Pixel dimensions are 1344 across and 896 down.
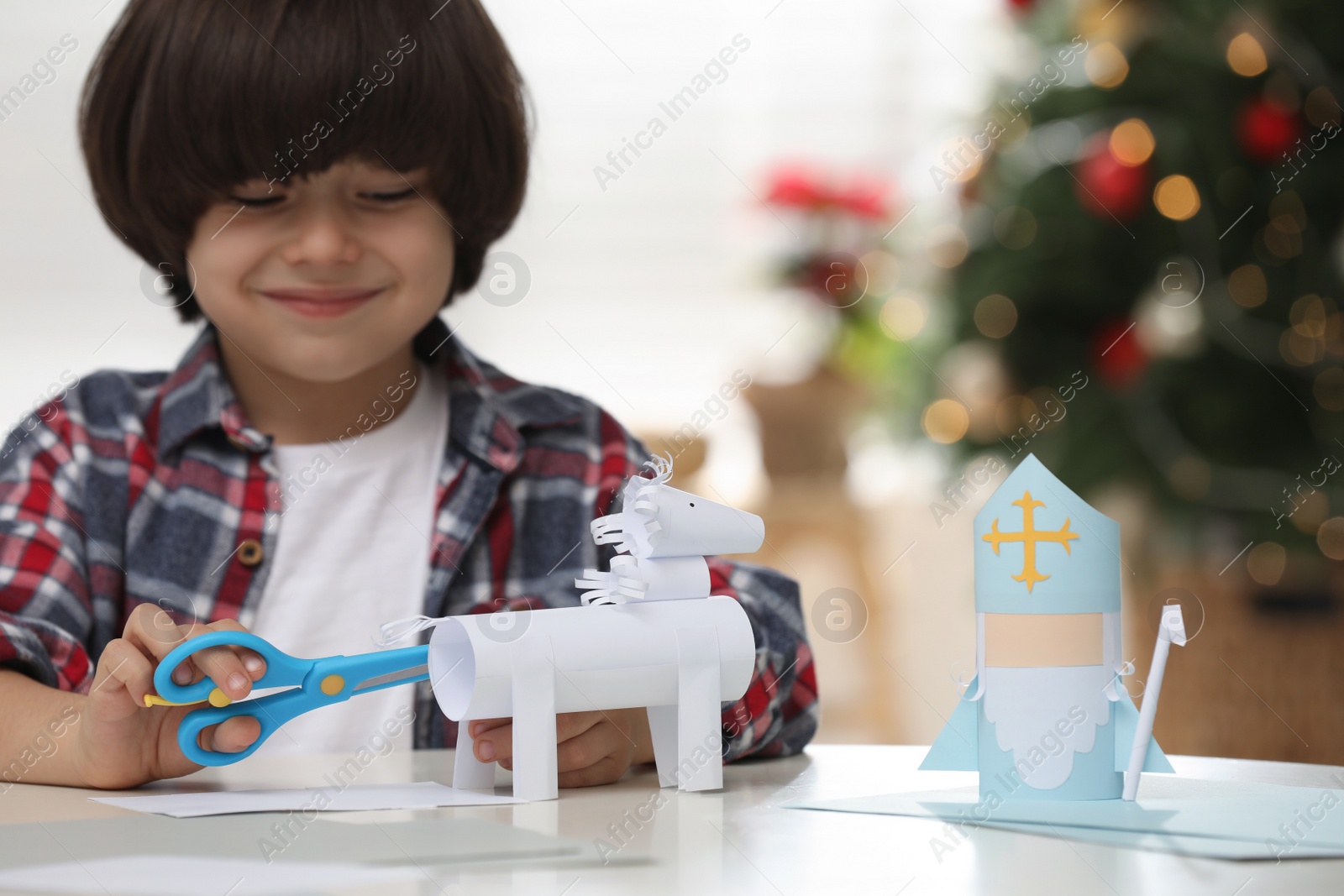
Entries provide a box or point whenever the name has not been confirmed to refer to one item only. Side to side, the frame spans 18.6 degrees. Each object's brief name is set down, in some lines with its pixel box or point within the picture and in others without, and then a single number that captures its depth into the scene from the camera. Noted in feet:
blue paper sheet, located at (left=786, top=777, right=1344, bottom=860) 5.75
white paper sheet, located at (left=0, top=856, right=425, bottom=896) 5.60
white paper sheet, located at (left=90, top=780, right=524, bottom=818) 6.08
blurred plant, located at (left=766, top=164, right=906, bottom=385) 16.39
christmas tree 12.05
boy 7.01
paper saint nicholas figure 6.03
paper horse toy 6.17
